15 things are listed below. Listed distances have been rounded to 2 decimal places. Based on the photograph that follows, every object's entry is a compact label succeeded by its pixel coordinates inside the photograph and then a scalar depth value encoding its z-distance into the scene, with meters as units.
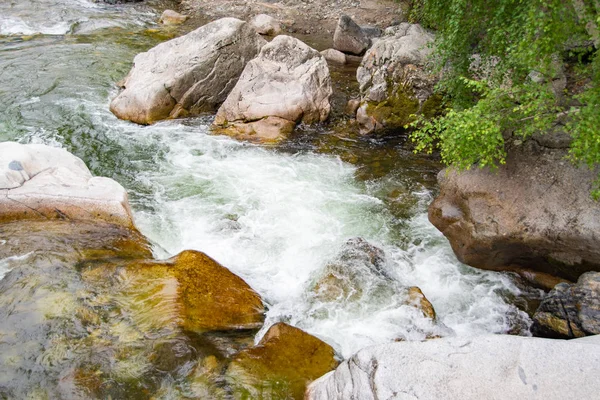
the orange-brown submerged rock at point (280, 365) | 6.26
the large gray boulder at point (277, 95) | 13.94
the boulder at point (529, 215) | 8.37
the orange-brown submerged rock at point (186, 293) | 7.22
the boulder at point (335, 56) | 19.92
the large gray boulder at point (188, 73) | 14.44
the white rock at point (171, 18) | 25.27
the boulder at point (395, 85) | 13.72
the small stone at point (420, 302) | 8.20
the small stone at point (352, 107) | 15.10
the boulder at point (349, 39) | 20.70
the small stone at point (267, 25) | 23.92
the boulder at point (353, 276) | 8.57
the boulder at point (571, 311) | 7.11
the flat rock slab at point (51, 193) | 8.84
